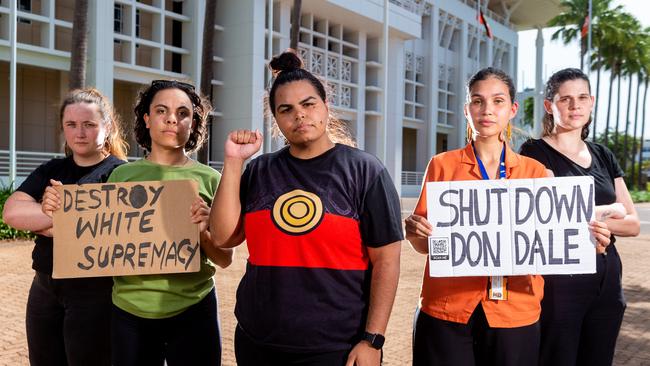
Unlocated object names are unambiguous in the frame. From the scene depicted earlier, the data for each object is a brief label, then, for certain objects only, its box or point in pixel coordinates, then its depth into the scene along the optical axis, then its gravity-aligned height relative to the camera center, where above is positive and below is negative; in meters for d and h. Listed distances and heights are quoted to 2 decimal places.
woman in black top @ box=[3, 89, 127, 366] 2.89 -0.51
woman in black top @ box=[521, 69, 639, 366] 2.93 -0.27
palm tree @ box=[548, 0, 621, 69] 44.88 +11.65
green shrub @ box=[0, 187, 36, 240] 13.30 -1.57
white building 21.09 +4.55
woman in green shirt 2.70 -0.54
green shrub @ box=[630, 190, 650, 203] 44.00 -1.43
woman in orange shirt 2.54 -0.50
